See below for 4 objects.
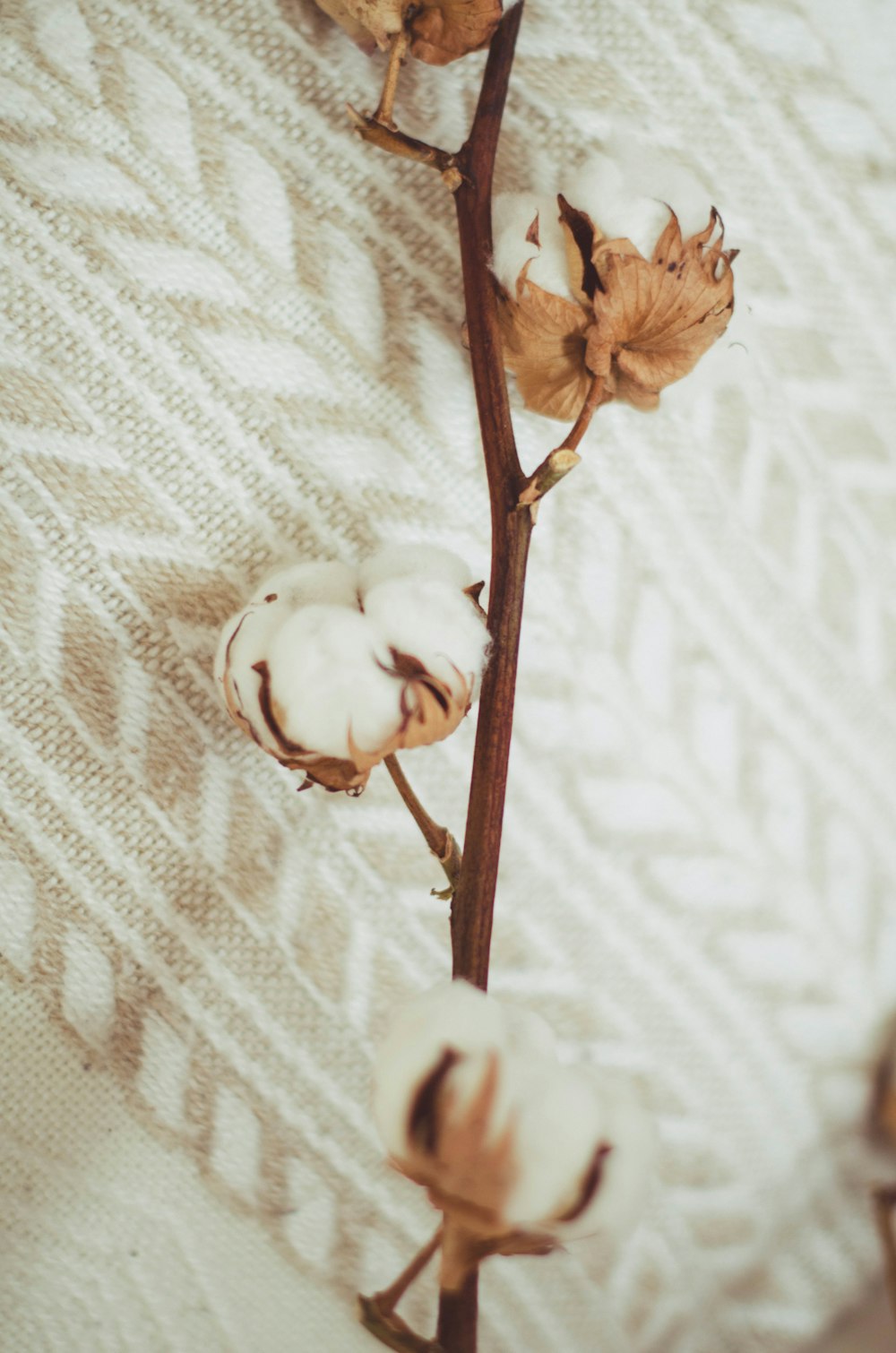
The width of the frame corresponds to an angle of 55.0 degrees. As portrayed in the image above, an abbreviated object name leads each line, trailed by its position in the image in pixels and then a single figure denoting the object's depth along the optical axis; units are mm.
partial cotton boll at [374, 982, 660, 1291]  259
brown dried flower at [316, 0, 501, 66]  359
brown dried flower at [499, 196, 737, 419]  339
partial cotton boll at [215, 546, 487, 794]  313
